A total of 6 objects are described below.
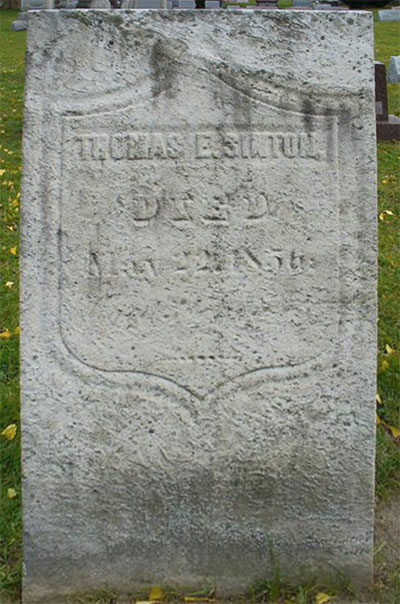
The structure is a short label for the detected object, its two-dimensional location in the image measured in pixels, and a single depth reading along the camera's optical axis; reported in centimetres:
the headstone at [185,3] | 1820
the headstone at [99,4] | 1099
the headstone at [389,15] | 2291
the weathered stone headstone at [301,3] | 2243
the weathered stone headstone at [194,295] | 196
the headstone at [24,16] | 1970
